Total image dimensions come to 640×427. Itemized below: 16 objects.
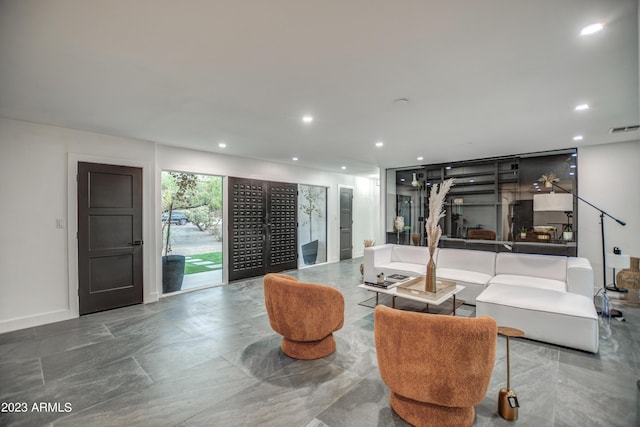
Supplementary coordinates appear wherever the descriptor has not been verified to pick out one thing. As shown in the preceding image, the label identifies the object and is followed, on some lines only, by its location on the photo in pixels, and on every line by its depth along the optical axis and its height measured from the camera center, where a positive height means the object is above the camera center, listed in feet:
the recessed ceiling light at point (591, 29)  5.69 +3.70
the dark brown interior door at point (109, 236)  12.97 -1.02
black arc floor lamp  12.29 -2.54
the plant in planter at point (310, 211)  23.99 +0.27
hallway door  27.30 -0.83
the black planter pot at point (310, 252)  24.02 -3.20
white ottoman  9.14 -3.40
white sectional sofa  9.46 -3.08
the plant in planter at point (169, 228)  16.65 -0.81
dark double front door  18.92 -0.90
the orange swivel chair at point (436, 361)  5.35 -2.84
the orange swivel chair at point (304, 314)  8.51 -3.00
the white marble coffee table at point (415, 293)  10.48 -3.02
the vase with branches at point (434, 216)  10.07 -0.07
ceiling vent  12.40 +3.71
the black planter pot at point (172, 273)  16.53 -3.38
